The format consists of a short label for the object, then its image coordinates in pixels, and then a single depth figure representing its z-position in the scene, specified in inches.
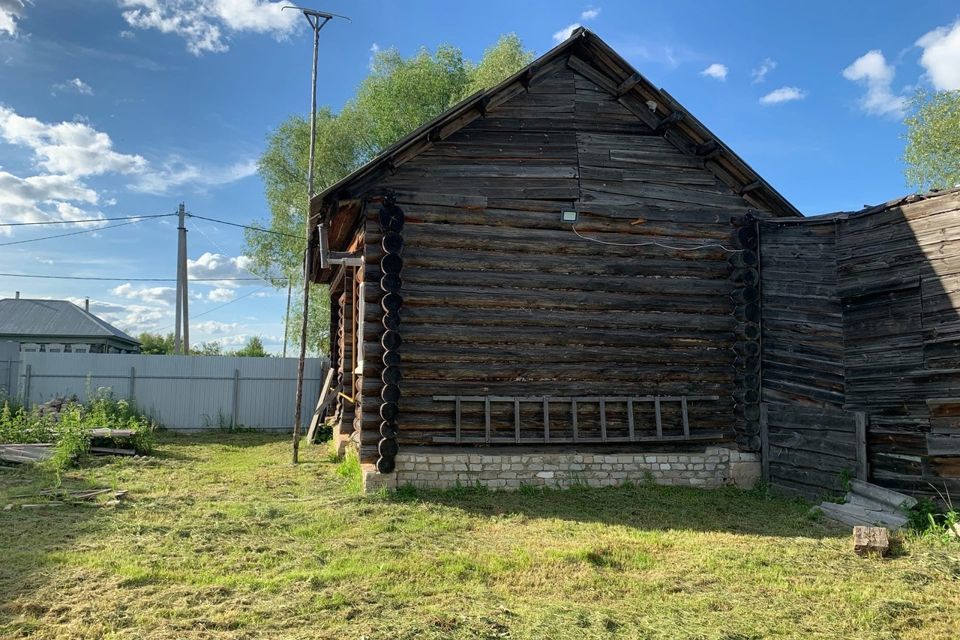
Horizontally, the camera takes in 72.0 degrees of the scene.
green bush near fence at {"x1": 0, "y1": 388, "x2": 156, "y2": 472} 511.5
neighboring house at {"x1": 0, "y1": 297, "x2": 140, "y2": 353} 1226.6
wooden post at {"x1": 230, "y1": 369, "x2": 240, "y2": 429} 791.1
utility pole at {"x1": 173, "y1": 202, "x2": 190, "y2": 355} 1071.9
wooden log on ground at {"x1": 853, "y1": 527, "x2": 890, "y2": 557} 293.1
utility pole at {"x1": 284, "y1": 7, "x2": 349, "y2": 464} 533.6
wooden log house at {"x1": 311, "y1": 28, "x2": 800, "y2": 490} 412.5
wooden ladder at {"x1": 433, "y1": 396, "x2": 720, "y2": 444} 412.8
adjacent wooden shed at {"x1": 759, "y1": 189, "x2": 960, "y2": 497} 347.6
